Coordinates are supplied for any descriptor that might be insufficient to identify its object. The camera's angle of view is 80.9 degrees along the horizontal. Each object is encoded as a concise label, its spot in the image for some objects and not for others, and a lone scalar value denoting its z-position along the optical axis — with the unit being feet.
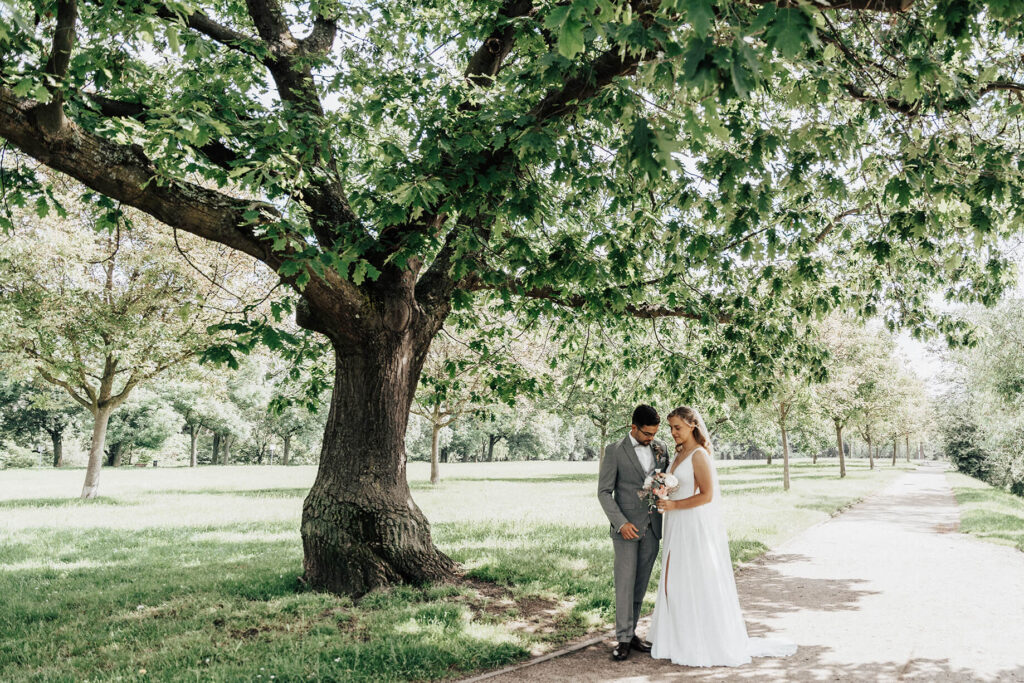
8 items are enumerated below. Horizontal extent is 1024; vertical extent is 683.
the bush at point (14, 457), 177.42
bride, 17.21
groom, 17.95
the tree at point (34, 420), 178.29
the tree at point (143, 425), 171.32
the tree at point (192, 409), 159.84
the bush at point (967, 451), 140.05
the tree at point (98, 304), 49.34
